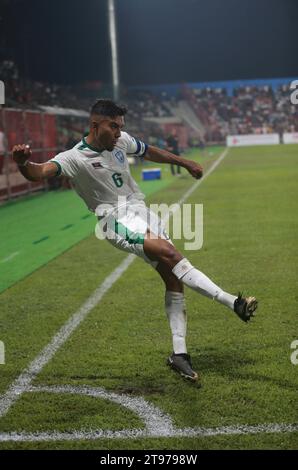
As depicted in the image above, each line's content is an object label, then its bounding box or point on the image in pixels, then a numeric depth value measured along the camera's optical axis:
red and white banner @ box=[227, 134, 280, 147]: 56.81
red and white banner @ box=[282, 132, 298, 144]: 55.81
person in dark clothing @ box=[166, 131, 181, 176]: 28.15
